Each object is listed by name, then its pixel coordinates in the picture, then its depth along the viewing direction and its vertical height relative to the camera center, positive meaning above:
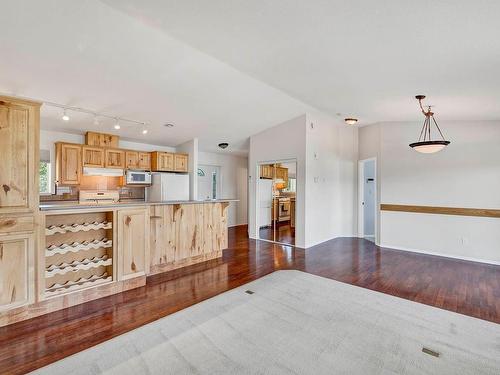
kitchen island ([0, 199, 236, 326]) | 2.67 -0.80
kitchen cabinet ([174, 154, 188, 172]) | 6.64 +0.62
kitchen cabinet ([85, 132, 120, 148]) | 5.51 +1.00
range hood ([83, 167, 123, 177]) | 5.35 +0.31
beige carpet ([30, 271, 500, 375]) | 1.90 -1.26
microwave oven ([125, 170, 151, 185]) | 5.98 +0.21
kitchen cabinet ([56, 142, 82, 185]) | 5.14 +0.45
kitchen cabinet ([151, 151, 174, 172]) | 6.29 +0.61
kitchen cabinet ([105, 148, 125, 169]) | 5.66 +0.61
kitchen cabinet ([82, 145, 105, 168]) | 5.36 +0.62
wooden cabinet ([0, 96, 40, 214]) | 2.41 +0.30
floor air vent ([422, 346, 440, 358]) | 2.04 -1.27
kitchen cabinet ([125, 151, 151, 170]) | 6.02 +0.62
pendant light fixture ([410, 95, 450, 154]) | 3.82 +0.66
